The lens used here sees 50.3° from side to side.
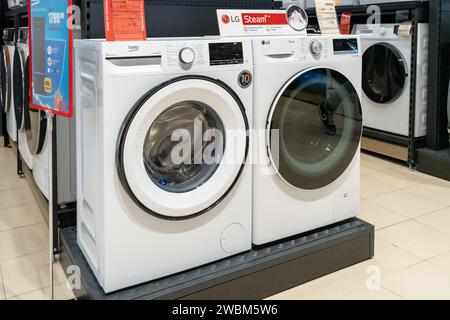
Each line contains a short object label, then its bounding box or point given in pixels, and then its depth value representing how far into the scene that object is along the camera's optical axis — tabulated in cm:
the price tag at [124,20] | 169
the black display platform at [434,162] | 352
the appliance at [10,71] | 365
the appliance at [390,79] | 369
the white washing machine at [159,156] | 167
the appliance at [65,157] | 236
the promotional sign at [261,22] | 206
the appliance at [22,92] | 315
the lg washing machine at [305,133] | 200
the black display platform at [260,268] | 181
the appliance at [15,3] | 383
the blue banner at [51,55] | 168
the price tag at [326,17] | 232
